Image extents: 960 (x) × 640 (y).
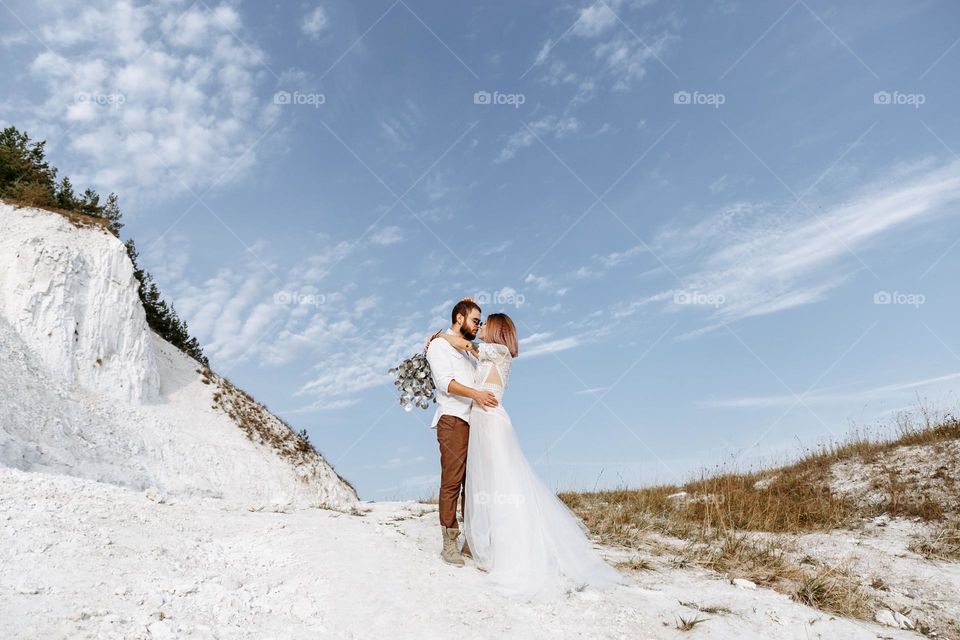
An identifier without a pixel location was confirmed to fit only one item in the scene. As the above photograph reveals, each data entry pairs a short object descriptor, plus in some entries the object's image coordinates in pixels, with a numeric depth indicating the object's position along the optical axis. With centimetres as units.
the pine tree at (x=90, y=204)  2664
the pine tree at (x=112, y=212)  2696
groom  651
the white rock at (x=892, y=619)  659
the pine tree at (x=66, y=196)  2570
